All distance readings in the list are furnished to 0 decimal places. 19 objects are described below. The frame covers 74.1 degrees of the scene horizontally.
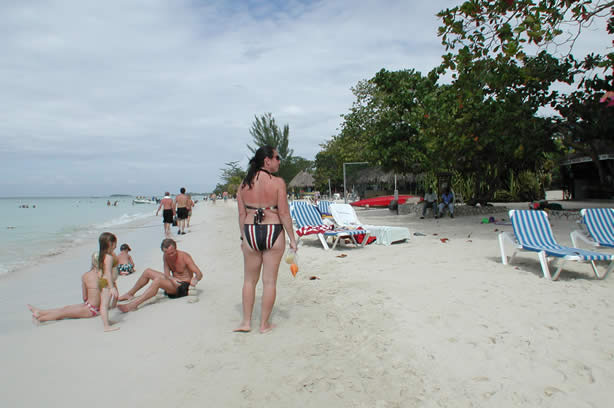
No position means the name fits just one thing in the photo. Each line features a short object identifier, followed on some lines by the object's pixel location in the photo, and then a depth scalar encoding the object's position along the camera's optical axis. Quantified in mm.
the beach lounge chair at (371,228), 8091
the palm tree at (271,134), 47844
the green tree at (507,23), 7184
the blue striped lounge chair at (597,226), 5859
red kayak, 21008
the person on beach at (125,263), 6594
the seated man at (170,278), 4516
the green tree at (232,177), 65938
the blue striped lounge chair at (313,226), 7661
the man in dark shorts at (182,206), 13147
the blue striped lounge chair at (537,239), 4863
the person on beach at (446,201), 13453
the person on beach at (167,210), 12266
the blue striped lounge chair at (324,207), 10680
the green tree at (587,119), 9898
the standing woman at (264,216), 3201
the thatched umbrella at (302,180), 46125
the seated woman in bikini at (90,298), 4055
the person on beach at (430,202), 13727
